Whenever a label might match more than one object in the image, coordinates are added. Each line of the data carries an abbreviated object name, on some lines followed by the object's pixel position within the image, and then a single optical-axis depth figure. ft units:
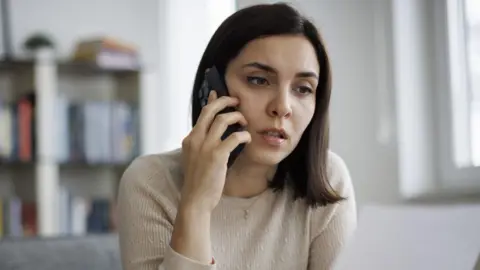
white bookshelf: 10.69
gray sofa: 4.60
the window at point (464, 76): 6.26
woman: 4.27
